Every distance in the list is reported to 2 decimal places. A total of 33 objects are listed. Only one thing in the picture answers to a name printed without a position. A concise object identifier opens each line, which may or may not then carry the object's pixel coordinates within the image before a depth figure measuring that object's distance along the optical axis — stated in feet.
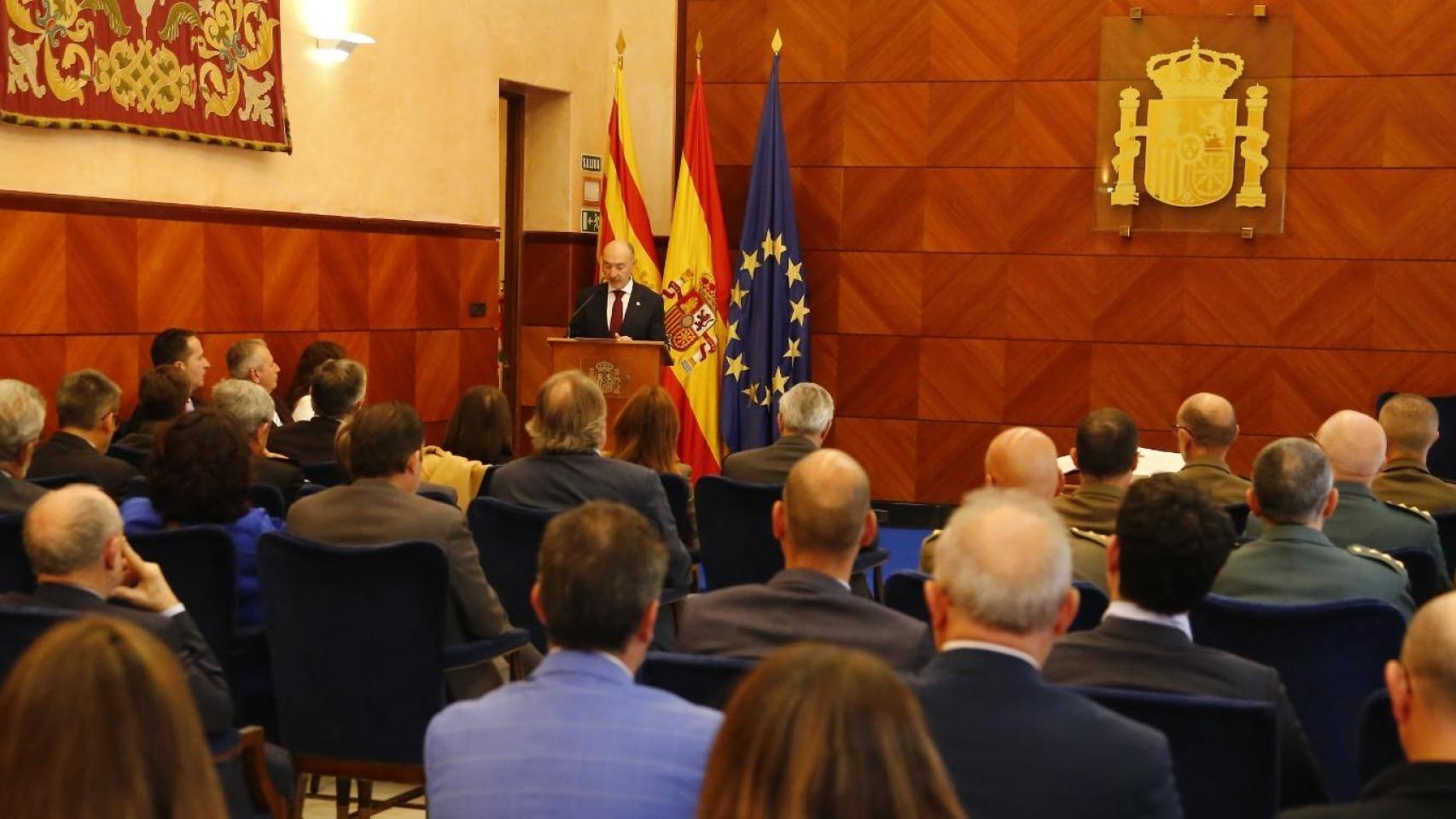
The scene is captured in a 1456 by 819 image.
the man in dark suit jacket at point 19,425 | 15.58
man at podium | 32.58
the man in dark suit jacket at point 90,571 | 10.39
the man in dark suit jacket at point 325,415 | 19.43
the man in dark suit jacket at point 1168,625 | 9.27
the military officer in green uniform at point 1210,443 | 17.69
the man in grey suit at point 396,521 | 13.79
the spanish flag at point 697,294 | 35.27
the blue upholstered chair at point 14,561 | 13.05
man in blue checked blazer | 7.07
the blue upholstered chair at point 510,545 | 15.74
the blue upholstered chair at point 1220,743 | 8.41
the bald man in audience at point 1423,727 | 6.22
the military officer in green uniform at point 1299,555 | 12.67
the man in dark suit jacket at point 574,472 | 16.65
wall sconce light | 28.60
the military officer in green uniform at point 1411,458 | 17.92
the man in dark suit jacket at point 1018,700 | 7.13
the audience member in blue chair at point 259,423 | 17.35
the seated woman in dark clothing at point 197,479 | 13.65
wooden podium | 29.76
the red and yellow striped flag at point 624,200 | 35.37
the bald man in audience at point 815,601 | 10.00
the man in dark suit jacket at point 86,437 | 16.80
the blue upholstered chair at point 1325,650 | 11.33
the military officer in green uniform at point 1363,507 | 15.24
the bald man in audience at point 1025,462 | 14.99
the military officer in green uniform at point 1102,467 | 15.15
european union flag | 35.06
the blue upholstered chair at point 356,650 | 12.57
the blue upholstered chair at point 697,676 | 9.17
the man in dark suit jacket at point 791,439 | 19.85
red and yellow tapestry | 22.47
